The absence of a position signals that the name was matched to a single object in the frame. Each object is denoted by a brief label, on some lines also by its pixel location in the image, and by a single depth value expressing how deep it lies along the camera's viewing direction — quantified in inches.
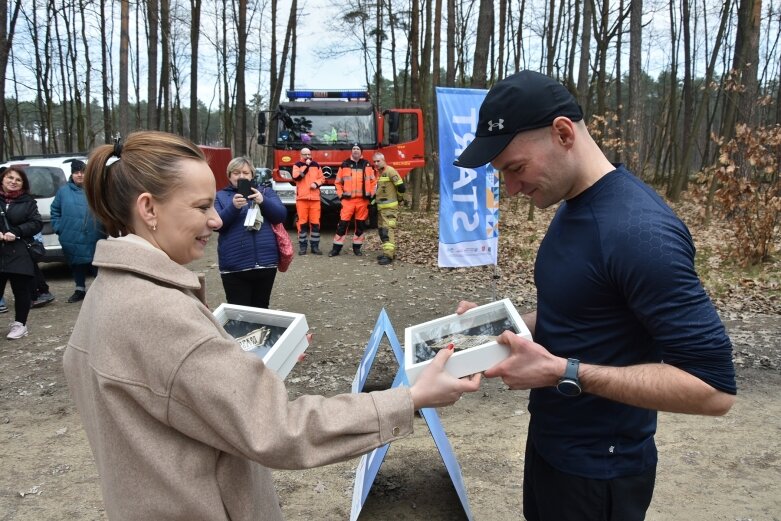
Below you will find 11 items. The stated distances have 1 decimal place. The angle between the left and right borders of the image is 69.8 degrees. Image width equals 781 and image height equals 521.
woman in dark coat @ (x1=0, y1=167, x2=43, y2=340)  256.2
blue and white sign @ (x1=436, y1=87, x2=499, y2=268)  277.6
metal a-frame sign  119.0
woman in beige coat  45.7
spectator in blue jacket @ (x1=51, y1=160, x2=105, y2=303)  305.4
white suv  360.5
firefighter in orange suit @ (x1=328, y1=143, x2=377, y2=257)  447.8
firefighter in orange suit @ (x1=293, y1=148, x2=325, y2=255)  455.8
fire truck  541.6
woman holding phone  209.0
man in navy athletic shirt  55.1
